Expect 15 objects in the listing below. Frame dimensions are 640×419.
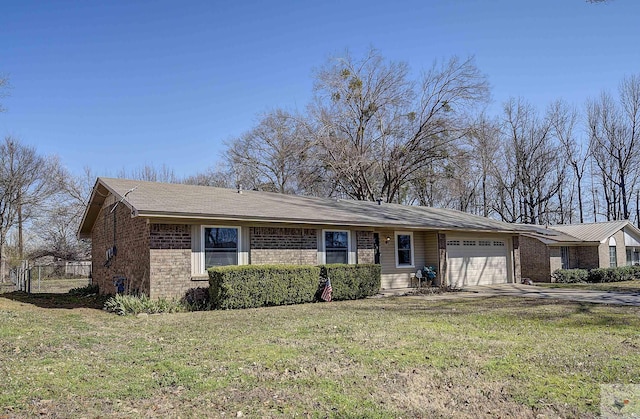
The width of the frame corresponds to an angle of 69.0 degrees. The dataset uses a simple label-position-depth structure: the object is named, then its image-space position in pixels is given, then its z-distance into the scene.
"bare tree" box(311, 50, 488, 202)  28.78
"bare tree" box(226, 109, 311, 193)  32.38
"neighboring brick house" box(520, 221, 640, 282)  24.80
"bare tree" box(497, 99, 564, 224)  37.41
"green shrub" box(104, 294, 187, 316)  11.02
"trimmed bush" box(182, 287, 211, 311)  11.84
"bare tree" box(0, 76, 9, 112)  16.59
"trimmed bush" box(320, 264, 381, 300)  13.99
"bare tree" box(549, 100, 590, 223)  37.16
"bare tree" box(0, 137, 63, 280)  30.80
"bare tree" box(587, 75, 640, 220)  35.16
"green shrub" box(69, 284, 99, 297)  16.80
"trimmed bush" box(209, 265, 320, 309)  11.72
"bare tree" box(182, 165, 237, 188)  36.44
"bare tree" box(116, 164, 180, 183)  40.41
